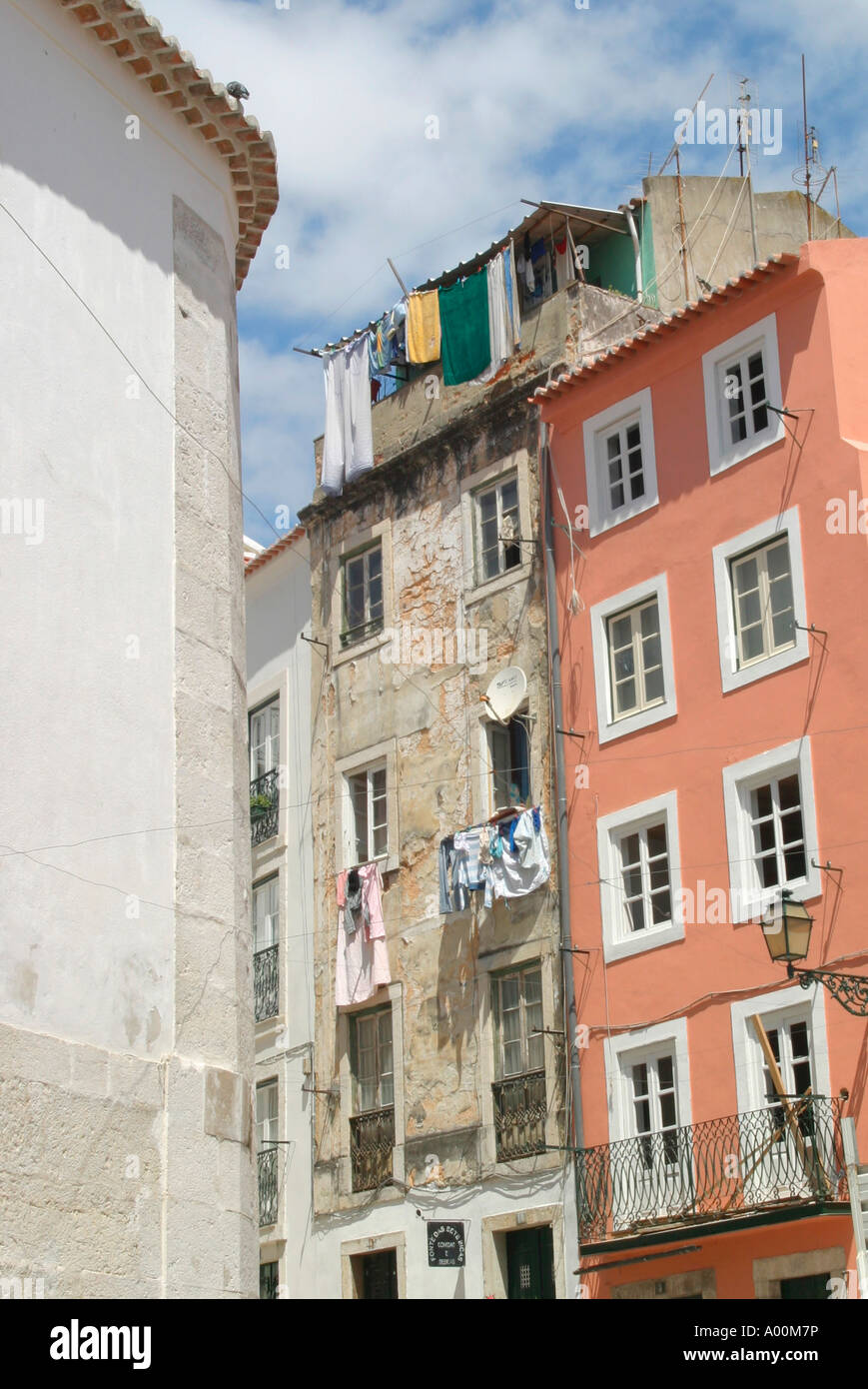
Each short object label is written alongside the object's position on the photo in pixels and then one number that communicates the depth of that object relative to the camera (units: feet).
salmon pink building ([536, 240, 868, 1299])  63.36
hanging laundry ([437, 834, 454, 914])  77.66
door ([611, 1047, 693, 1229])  66.44
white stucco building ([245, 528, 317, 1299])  83.76
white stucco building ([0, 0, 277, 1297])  36.45
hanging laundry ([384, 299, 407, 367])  89.66
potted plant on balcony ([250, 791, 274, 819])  92.07
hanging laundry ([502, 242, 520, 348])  83.92
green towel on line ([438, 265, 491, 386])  85.92
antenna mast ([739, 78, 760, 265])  86.89
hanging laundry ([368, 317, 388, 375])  90.02
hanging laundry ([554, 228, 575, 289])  85.10
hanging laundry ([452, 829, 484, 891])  76.79
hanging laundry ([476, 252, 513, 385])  84.17
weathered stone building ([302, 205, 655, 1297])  74.18
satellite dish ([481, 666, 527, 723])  78.02
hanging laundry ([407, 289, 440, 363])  87.97
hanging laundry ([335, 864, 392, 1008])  81.51
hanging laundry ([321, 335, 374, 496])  89.81
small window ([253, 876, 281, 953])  89.92
